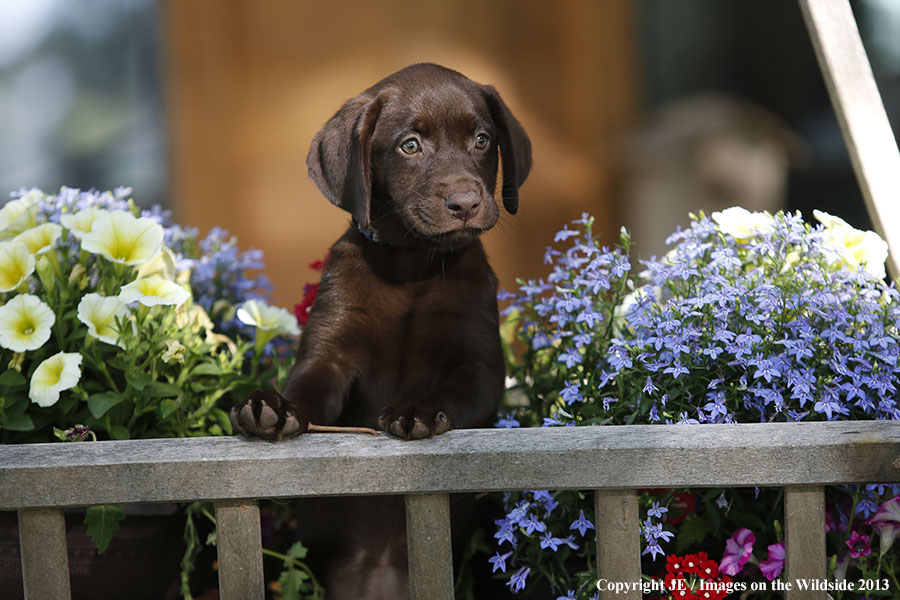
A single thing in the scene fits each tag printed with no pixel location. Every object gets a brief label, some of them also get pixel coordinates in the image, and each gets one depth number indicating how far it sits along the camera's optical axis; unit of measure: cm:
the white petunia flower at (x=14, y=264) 337
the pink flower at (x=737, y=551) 327
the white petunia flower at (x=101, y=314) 334
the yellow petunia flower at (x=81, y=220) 340
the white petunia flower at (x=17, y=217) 345
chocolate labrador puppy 338
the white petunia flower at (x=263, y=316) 345
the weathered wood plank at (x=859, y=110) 337
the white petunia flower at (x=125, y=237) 338
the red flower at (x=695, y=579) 326
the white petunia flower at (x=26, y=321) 334
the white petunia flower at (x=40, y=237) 340
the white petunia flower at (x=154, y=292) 334
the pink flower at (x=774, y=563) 327
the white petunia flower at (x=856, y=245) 336
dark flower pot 333
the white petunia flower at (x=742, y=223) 338
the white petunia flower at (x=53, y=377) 333
